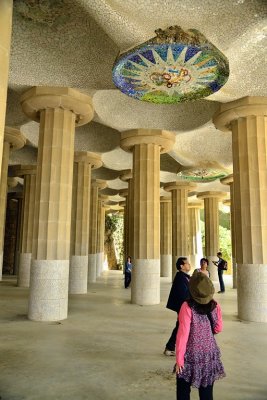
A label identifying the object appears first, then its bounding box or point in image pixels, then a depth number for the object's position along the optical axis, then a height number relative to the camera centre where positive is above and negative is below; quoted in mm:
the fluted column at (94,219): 20781 +2254
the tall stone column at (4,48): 4436 +2598
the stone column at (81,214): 14359 +1806
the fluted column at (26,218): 16297 +1828
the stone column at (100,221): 27670 +3002
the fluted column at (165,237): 26194 +1606
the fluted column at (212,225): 23516 +2280
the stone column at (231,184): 18938 +4036
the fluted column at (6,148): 13203 +4121
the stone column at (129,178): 18889 +4227
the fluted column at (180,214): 21422 +2643
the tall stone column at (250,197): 9102 +1648
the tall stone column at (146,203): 11859 +1886
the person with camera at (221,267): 15084 -327
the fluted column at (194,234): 29917 +2084
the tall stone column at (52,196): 8680 +1535
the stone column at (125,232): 23567 +1733
